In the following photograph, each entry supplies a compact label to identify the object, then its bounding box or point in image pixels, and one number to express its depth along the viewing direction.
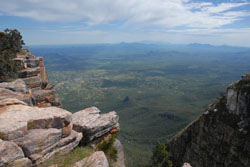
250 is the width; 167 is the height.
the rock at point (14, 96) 15.90
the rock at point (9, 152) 9.20
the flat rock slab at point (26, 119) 10.62
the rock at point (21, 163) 9.56
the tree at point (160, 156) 41.97
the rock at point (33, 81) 23.52
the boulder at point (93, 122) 16.02
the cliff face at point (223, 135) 34.28
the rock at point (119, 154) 17.58
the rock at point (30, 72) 24.52
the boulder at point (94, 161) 12.10
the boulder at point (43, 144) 10.55
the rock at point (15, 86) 18.42
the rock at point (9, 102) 13.79
